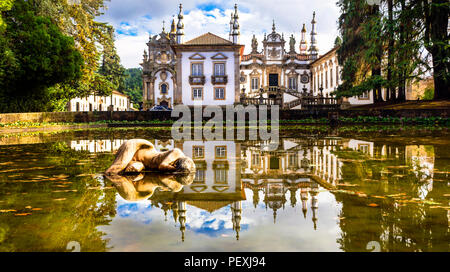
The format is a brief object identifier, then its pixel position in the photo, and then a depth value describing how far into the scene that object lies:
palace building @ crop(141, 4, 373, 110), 35.25
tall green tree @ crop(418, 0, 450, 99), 18.03
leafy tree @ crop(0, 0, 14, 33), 18.59
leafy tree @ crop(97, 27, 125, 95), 56.96
